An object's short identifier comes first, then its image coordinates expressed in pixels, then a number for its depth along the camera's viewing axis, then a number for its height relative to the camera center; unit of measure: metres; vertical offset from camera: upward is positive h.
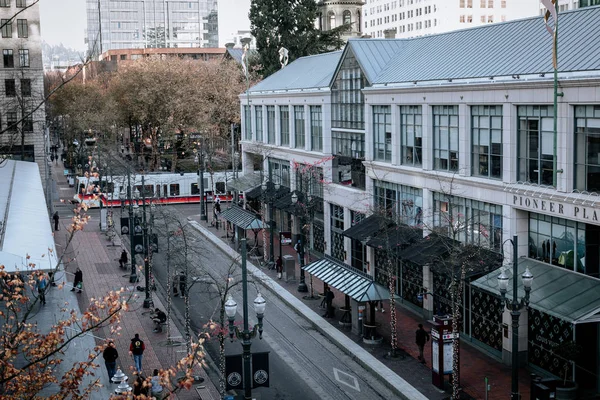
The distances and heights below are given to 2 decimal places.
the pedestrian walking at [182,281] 39.69 -8.26
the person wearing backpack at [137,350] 29.42 -8.54
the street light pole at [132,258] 45.45 -8.00
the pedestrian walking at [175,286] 44.62 -9.51
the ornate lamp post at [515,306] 24.09 -6.06
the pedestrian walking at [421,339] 31.41 -9.02
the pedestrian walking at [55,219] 62.13 -7.56
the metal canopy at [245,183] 63.59 -5.28
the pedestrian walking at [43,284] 38.06 -7.81
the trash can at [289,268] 46.97 -8.97
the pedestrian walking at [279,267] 48.08 -9.10
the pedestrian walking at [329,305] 38.78 -9.31
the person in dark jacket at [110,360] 28.56 -8.77
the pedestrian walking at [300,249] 48.26 -8.40
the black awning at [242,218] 51.28 -6.82
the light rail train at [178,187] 78.95 -6.75
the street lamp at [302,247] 44.38 -8.32
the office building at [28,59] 80.50 +6.90
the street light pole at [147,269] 39.69 -7.44
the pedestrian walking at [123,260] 50.84 -8.93
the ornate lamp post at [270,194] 51.00 -5.61
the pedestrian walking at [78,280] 43.16 -8.63
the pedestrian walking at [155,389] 24.63 -8.64
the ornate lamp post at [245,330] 23.97 -6.57
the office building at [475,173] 27.86 -2.76
